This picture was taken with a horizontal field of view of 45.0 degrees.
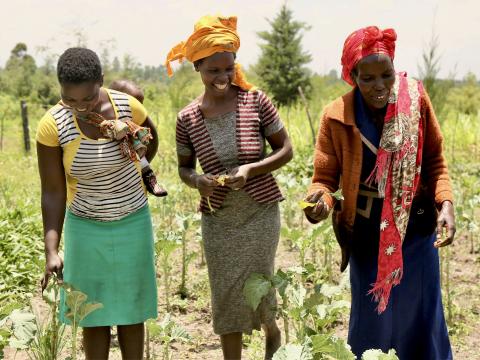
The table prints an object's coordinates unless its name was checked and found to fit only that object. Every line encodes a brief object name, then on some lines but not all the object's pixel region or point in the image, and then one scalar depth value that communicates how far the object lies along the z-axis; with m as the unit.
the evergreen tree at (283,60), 24.81
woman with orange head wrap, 2.41
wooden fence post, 10.86
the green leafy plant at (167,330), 2.31
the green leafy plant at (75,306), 2.07
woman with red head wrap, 2.24
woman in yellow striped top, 2.26
